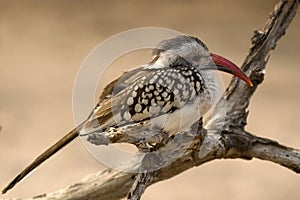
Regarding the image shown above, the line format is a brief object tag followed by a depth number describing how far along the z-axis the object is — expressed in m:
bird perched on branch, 6.87
